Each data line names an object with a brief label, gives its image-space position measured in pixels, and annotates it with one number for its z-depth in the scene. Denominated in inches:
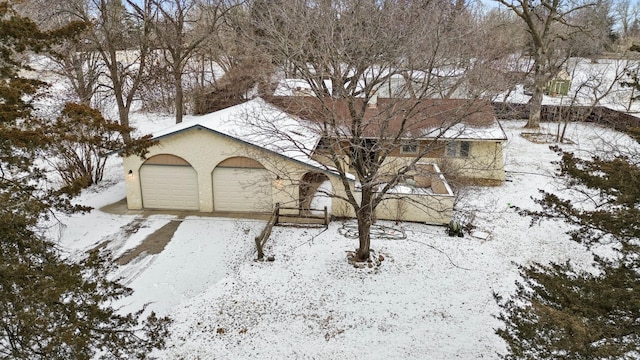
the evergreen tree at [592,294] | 215.8
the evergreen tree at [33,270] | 204.4
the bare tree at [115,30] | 826.8
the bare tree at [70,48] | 783.1
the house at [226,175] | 624.7
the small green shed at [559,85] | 1547.7
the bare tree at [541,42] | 1128.8
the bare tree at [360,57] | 450.9
